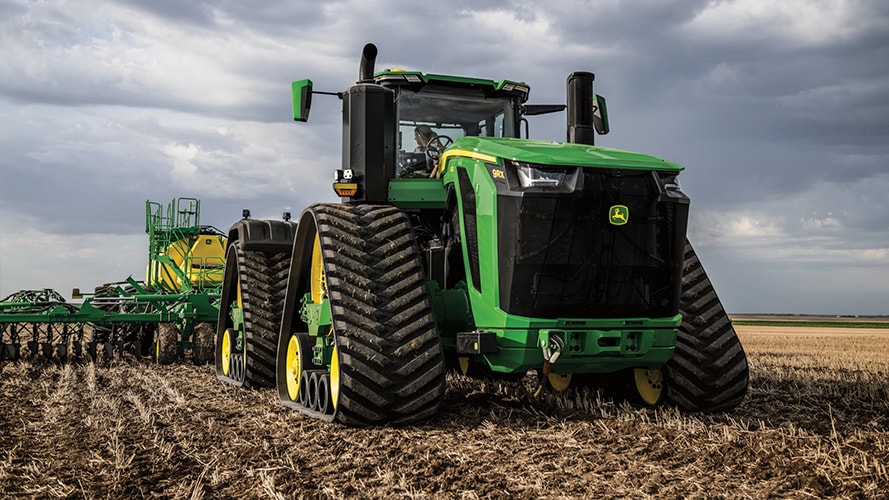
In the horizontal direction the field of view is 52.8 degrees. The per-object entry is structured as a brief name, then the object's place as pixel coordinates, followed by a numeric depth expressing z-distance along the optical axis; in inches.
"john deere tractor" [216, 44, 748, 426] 264.8
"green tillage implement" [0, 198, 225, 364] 582.9
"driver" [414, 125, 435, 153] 352.5
